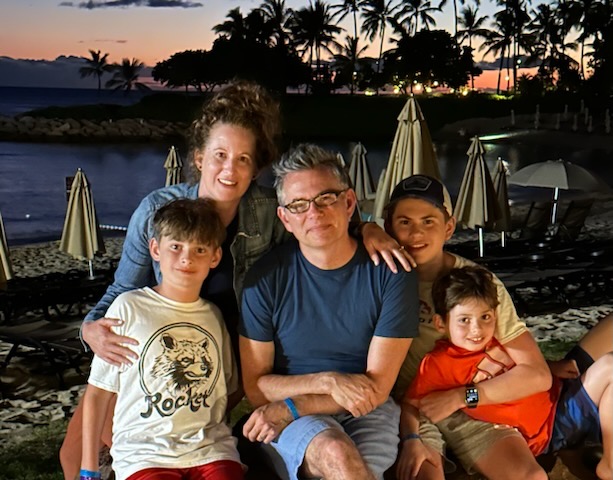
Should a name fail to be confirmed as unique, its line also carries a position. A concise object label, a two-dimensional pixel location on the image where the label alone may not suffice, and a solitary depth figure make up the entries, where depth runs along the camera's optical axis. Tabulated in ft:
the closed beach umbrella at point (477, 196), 23.79
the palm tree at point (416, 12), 178.29
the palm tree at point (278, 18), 164.25
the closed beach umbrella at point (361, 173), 29.99
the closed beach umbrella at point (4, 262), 17.09
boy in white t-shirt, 6.80
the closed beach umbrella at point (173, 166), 27.58
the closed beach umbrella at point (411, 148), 16.57
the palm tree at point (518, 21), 162.40
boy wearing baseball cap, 7.43
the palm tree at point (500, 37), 167.53
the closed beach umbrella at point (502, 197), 27.20
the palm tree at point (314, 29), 168.55
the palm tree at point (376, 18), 181.06
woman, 7.85
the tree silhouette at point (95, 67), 182.91
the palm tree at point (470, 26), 180.34
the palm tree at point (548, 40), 160.97
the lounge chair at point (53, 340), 17.28
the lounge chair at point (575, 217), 31.68
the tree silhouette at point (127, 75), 190.47
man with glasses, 7.04
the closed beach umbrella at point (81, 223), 25.17
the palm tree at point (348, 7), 180.65
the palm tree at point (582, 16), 134.86
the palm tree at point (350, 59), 172.14
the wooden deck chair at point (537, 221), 32.24
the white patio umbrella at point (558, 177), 28.35
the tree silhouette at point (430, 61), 154.40
